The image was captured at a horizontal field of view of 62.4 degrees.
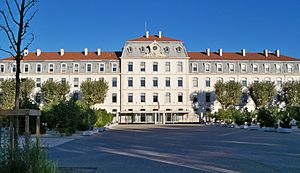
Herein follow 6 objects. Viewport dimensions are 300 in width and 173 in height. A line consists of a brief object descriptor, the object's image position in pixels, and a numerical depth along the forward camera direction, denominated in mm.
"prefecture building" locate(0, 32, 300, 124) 42537
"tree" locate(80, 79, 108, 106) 40042
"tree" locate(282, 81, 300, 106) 41508
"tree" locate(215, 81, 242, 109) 40896
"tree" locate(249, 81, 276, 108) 40939
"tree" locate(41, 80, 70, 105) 40152
